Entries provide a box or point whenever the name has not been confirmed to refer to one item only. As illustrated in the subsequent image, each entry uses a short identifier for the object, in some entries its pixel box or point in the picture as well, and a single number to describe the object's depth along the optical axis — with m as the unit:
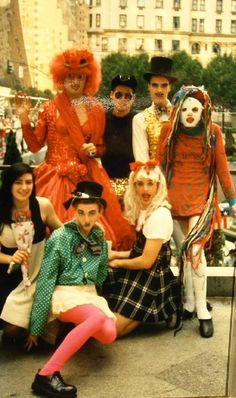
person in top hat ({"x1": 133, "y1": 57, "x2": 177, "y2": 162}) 4.27
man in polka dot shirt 3.44
